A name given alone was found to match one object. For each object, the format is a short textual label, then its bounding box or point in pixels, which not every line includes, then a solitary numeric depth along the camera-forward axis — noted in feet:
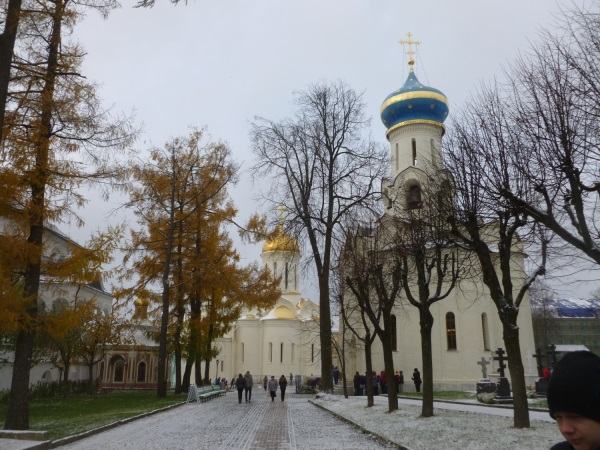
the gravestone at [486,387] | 68.55
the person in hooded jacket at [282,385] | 87.81
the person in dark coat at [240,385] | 81.20
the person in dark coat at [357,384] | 100.72
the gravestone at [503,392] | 63.82
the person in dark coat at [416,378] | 96.73
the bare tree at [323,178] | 84.99
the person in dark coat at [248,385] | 83.10
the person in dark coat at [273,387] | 85.51
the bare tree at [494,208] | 36.73
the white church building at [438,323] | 105.81
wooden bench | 76.84
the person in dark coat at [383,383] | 100.53
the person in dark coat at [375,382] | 106.70
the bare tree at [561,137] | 28.73
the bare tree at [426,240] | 44.21
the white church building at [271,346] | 179.83
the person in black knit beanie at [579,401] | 7.04
